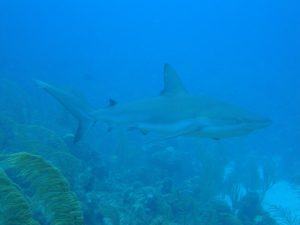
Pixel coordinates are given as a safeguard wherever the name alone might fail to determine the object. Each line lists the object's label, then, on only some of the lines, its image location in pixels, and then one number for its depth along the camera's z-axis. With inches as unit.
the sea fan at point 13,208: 110.9
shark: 194.9
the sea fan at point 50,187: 113.0
